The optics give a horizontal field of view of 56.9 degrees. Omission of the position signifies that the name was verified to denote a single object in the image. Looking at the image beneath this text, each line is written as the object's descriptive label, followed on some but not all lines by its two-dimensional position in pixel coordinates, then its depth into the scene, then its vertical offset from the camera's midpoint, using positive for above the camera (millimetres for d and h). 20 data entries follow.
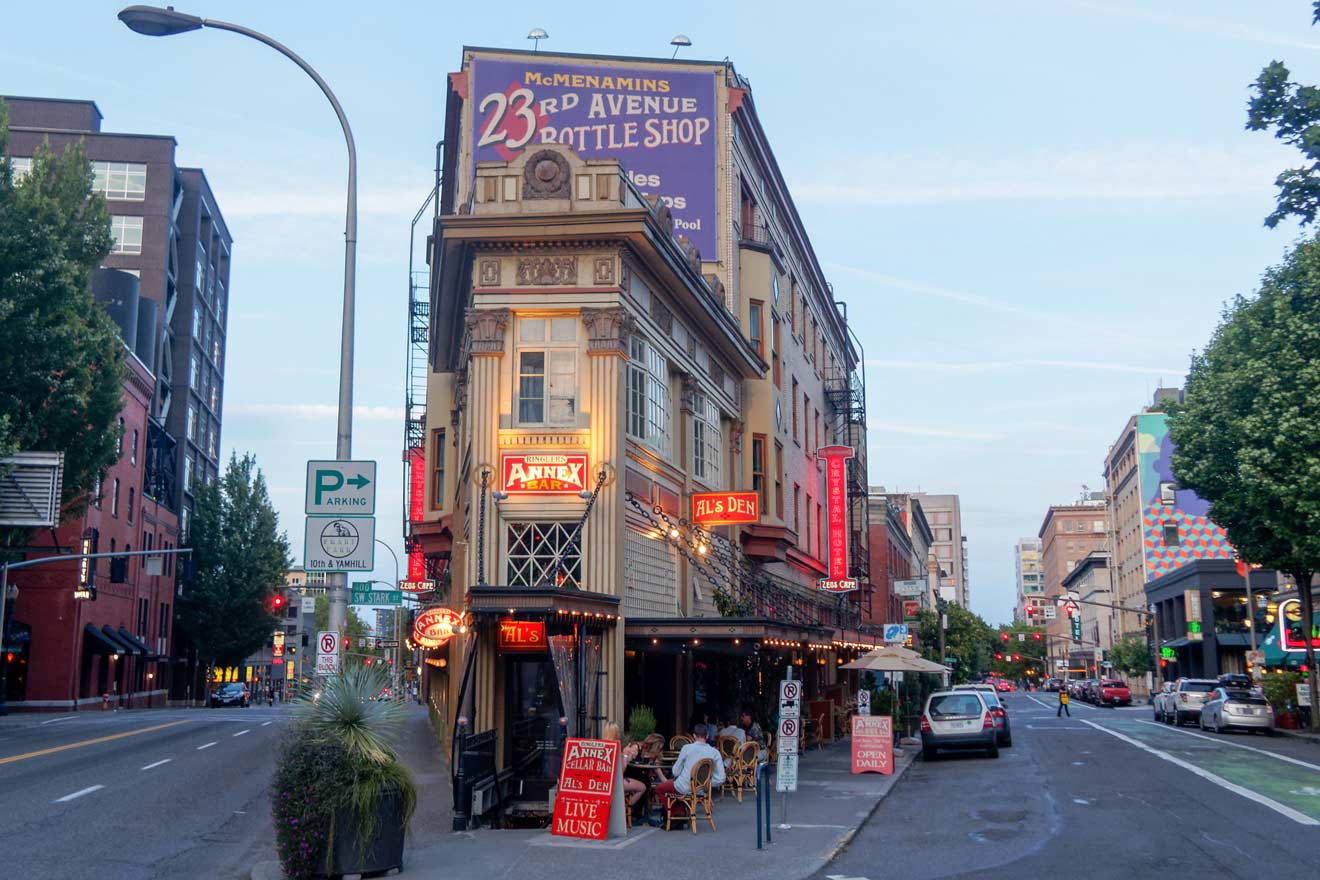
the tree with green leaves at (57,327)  32438 +8007
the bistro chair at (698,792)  15930 -2202
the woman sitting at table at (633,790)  16000 -2158
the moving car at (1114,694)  71938 -3805
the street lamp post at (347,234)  12742 +4592
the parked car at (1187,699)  44344 -2522
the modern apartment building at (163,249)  72625 +23074
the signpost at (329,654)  13266 -357
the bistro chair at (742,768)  20375 -2402
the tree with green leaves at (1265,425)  31516 +5731
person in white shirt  15828 -1872
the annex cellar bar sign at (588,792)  14922 -2049
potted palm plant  12031 -1637
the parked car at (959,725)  28531 -2269
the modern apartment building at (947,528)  175750 +14464
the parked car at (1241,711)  38875 -2578
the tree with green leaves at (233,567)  72375 +3159
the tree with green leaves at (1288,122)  20734 +8626
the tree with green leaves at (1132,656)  89688 -2020
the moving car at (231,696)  70750 -4372
